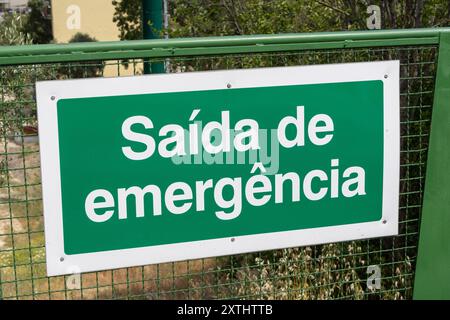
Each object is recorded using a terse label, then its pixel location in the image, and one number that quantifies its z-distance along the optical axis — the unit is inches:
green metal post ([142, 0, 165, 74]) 319.6
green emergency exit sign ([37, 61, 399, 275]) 118.8
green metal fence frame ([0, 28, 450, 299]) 118.4
